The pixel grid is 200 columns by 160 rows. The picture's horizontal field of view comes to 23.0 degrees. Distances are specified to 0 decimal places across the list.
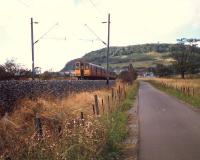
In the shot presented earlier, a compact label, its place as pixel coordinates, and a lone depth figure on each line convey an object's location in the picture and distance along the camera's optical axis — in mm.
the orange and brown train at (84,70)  58875
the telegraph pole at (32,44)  39825
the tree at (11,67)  28489
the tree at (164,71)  186812
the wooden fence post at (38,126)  9808
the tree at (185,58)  145500
